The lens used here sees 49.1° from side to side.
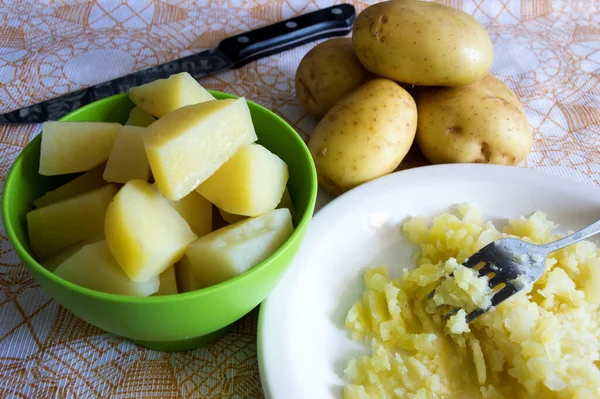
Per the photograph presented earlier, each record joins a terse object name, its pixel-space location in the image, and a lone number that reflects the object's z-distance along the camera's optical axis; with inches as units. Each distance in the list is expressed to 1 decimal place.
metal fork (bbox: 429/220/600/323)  11.9
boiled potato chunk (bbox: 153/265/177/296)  10.3
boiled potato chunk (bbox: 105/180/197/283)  9.7
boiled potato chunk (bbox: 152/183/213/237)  10.8
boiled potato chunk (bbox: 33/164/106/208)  11.3
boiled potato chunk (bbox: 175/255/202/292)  10.5
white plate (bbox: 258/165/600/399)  11.3
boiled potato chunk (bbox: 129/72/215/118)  11.6
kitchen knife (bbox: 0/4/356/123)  15.9
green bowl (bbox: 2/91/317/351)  9.7
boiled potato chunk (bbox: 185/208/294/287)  10.1
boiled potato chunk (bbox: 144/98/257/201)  10.0
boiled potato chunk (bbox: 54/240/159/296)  9.8
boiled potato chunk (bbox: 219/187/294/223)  11.1
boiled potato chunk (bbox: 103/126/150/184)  10.8
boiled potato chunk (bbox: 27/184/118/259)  10.7
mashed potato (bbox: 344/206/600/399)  11.1
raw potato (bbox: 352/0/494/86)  14.4
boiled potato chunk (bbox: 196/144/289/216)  10.6
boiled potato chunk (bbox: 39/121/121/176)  11.1
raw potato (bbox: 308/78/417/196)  13.9
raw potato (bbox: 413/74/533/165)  14.4
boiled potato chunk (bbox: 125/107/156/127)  12.1
